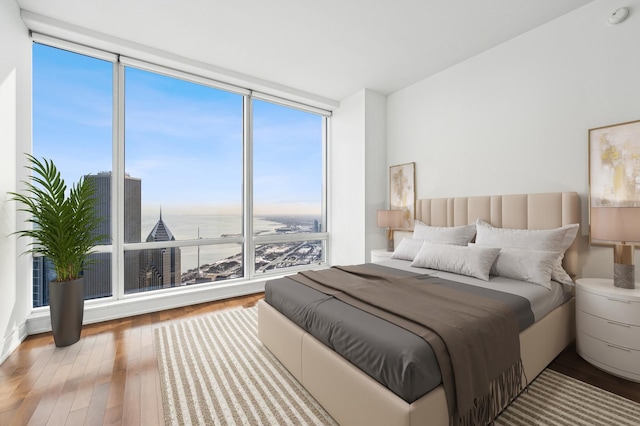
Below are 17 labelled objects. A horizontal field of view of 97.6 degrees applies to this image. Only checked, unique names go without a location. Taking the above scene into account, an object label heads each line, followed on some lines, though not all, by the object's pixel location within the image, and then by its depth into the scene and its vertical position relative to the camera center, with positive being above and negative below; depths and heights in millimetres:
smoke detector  2270 +1610
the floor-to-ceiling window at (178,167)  3090 +627
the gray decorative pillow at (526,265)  2234 -440
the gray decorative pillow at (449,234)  3064 -247
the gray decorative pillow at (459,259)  2432 -429
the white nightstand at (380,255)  3780 -577
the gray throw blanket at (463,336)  1303 -630
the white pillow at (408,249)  3200 -423
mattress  1227 -637
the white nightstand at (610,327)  1903 -825
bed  1247 -834
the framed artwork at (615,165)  2232 +384
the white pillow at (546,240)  2365 -252
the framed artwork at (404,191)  4086 +332
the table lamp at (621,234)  1943 -160
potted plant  2457 -224
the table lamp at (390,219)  3977 -88
